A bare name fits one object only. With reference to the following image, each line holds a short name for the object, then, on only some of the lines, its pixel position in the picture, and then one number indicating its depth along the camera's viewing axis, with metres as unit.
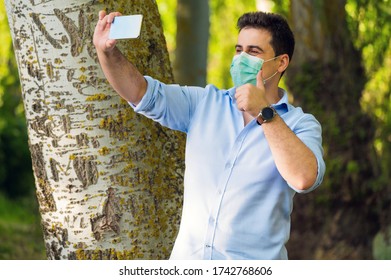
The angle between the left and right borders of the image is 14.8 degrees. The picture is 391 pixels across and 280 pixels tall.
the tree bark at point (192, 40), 12.61
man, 4.76
